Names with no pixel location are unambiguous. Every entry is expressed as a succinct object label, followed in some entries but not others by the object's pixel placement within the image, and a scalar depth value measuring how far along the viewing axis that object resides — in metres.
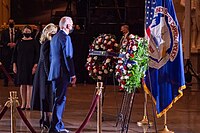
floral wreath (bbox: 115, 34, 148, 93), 9.66
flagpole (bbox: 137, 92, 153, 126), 10.84
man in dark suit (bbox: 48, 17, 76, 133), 9.65
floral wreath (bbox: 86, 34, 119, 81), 11.12
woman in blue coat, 10.20
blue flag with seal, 9.91
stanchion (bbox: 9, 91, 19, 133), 7.72
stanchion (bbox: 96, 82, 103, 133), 8.30
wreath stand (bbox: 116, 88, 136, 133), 10.14
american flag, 10.02
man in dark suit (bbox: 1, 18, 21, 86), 18.44
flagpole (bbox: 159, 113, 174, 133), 10.08
